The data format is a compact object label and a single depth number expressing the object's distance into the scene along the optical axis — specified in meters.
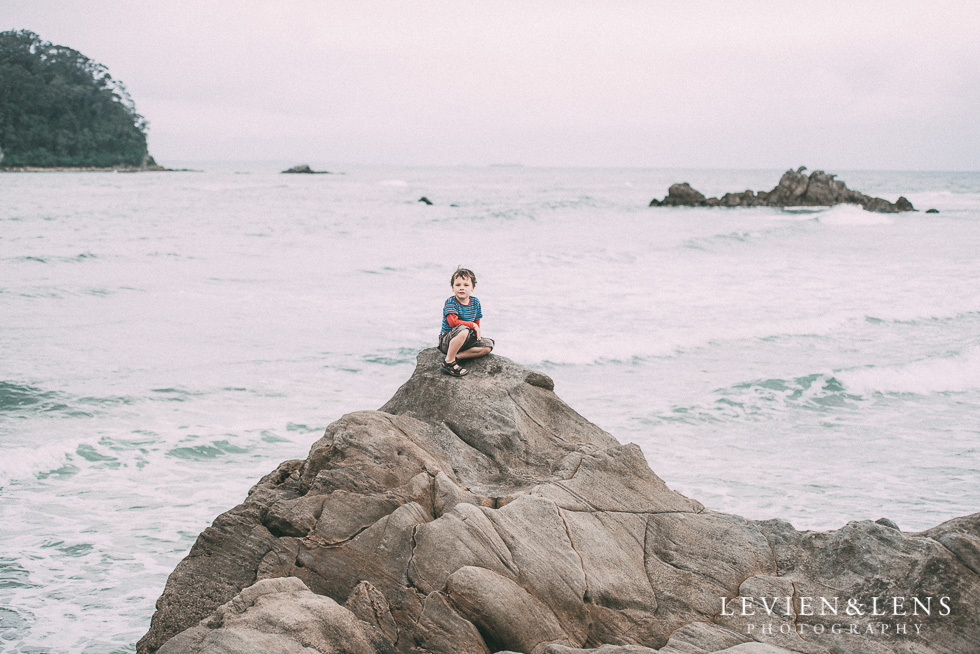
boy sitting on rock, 6.37
